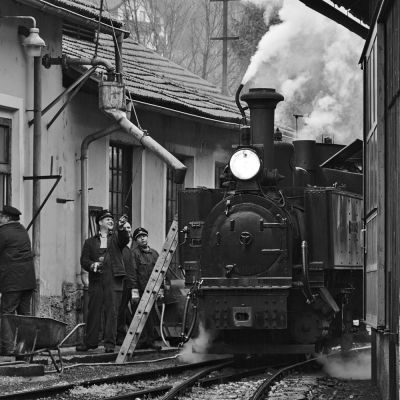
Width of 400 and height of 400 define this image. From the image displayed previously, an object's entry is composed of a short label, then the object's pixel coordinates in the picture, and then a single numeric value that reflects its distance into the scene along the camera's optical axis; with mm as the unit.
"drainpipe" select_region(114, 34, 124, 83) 20219
